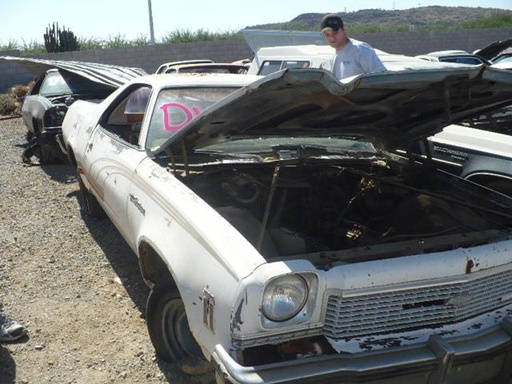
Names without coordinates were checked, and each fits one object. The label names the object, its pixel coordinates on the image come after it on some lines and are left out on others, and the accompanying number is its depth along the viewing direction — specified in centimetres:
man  547
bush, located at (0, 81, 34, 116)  1508
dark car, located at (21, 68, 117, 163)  807
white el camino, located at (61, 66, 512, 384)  234
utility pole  2865
